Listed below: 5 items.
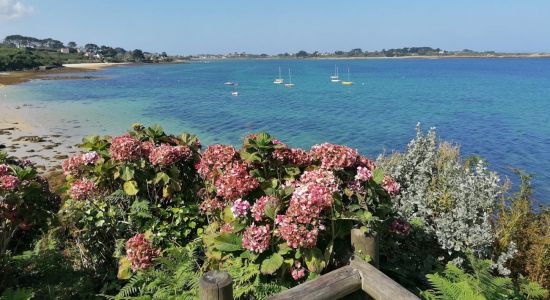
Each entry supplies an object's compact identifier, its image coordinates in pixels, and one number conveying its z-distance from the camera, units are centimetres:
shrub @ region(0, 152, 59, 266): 437
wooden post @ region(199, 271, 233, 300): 257
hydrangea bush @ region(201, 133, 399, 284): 347
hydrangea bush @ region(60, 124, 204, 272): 494
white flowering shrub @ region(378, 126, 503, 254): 479
